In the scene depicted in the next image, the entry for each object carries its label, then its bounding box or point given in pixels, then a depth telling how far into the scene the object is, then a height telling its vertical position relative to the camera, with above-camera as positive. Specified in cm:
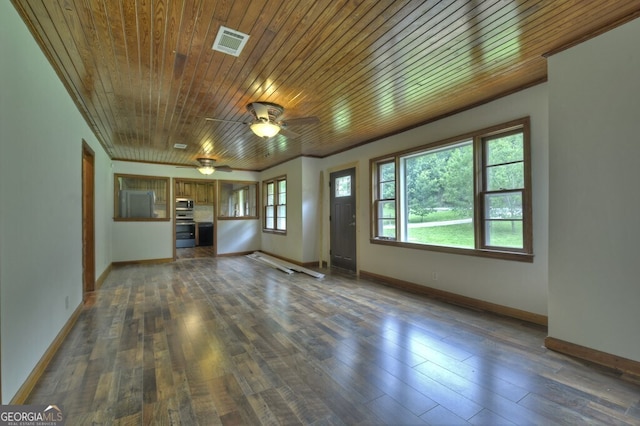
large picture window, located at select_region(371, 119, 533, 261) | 327 +23
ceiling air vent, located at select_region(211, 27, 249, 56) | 215 +137
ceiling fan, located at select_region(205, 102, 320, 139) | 336 +111
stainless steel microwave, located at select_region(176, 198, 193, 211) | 987 +34
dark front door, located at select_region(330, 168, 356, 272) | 576 -14
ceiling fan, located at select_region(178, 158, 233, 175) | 650 +109
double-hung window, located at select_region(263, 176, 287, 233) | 757 +24
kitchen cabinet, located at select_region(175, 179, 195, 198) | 992 +83
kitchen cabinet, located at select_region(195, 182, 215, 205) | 1022 +71
